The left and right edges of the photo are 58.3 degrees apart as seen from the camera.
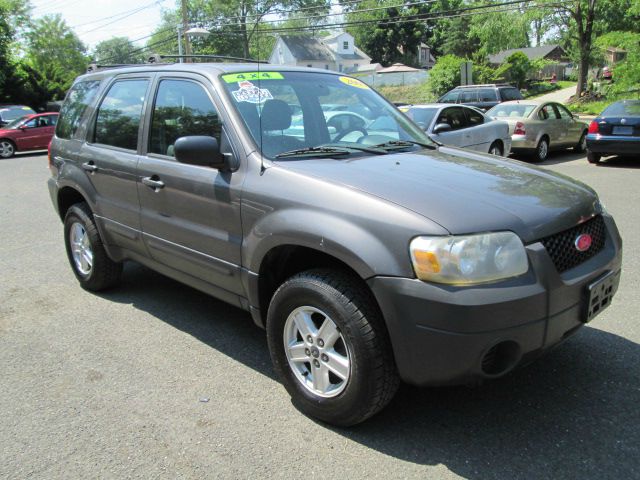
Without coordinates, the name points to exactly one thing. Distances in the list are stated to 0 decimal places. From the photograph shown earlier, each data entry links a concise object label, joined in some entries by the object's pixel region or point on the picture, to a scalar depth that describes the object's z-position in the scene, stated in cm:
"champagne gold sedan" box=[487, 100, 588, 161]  1345
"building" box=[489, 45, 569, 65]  7331
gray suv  251
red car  1983
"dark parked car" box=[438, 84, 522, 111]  2012
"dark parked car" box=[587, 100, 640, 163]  1179
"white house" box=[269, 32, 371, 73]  7669
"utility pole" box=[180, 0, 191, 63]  3576
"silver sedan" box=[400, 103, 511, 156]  1076
